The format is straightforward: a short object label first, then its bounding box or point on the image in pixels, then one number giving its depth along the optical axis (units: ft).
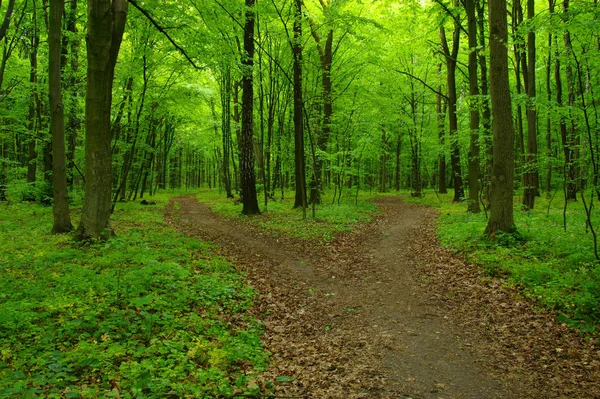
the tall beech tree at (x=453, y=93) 66.18
